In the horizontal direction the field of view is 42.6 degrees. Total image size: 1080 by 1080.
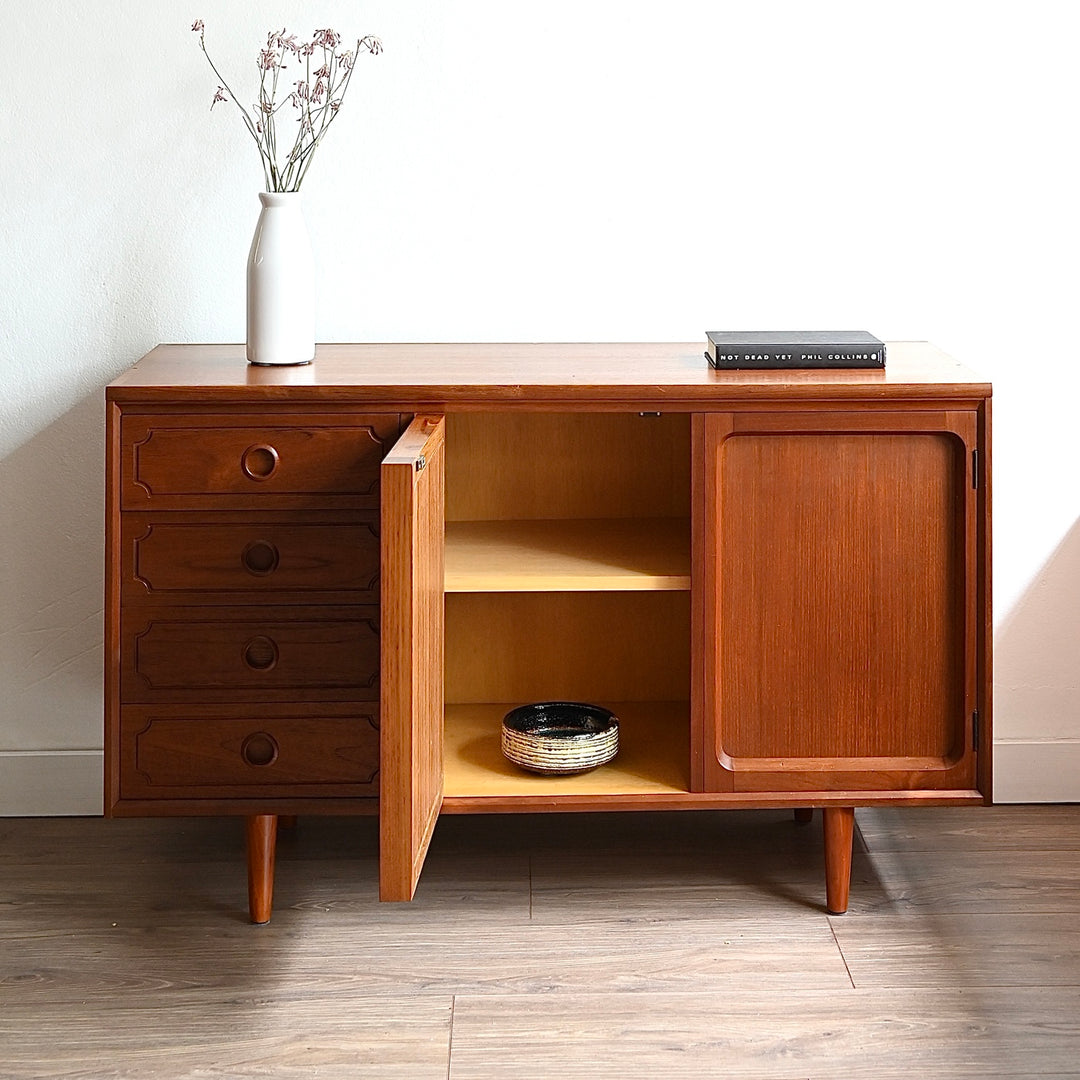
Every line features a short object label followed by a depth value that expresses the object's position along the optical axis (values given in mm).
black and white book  1900
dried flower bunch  2016
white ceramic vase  1936
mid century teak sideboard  1805
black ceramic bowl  1927
